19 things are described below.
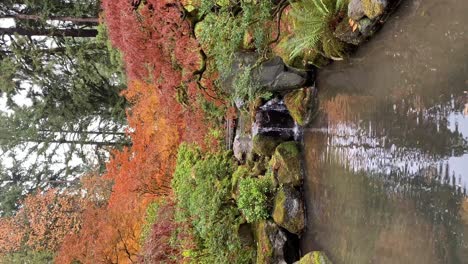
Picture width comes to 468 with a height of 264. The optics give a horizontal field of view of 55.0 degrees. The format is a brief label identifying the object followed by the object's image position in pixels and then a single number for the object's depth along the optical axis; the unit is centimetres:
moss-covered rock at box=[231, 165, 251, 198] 984
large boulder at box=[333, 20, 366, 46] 672
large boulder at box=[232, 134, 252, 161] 1012
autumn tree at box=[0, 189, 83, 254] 1992
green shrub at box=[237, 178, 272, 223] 902
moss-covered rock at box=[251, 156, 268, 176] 962
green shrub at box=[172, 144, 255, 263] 960
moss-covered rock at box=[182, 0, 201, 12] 1017
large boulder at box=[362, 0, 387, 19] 603
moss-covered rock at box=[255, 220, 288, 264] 862
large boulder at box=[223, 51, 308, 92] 844
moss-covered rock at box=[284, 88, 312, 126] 845
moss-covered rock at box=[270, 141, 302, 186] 870
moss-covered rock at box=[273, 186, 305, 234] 848
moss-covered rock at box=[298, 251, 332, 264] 751
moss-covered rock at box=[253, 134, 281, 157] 932
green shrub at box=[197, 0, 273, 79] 848
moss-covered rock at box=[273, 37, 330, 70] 779
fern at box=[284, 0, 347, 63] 702
